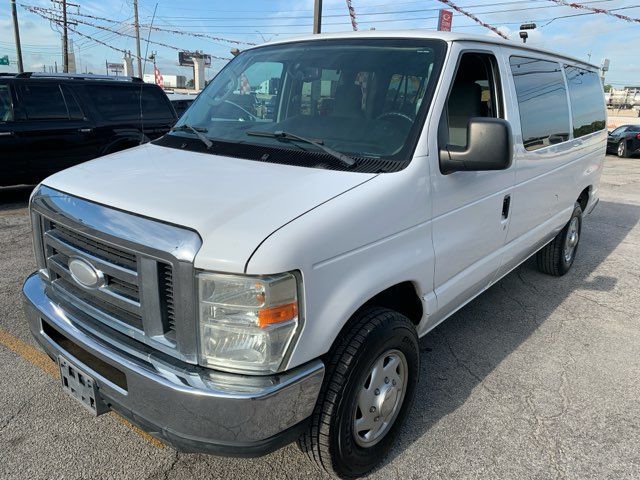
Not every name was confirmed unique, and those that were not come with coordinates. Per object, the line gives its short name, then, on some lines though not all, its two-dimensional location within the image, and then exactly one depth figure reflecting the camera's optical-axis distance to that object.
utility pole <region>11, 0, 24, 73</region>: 26.12
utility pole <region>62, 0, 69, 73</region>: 28.60
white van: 1.87
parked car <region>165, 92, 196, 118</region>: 12.18
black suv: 7.38
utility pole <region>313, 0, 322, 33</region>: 12.00
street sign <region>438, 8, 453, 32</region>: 14.64
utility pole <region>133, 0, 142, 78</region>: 31.09
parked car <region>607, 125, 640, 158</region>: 19.89
